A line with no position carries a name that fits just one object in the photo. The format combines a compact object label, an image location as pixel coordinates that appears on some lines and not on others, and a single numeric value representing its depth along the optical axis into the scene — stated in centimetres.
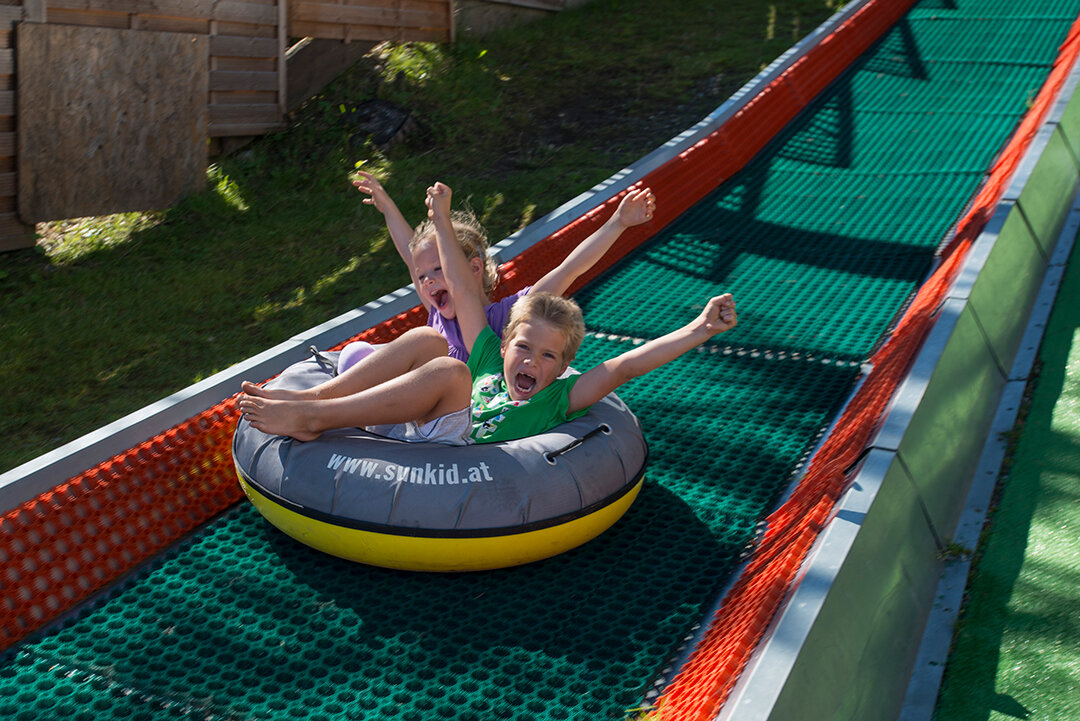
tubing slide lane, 222
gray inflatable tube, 267
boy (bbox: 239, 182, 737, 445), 283
